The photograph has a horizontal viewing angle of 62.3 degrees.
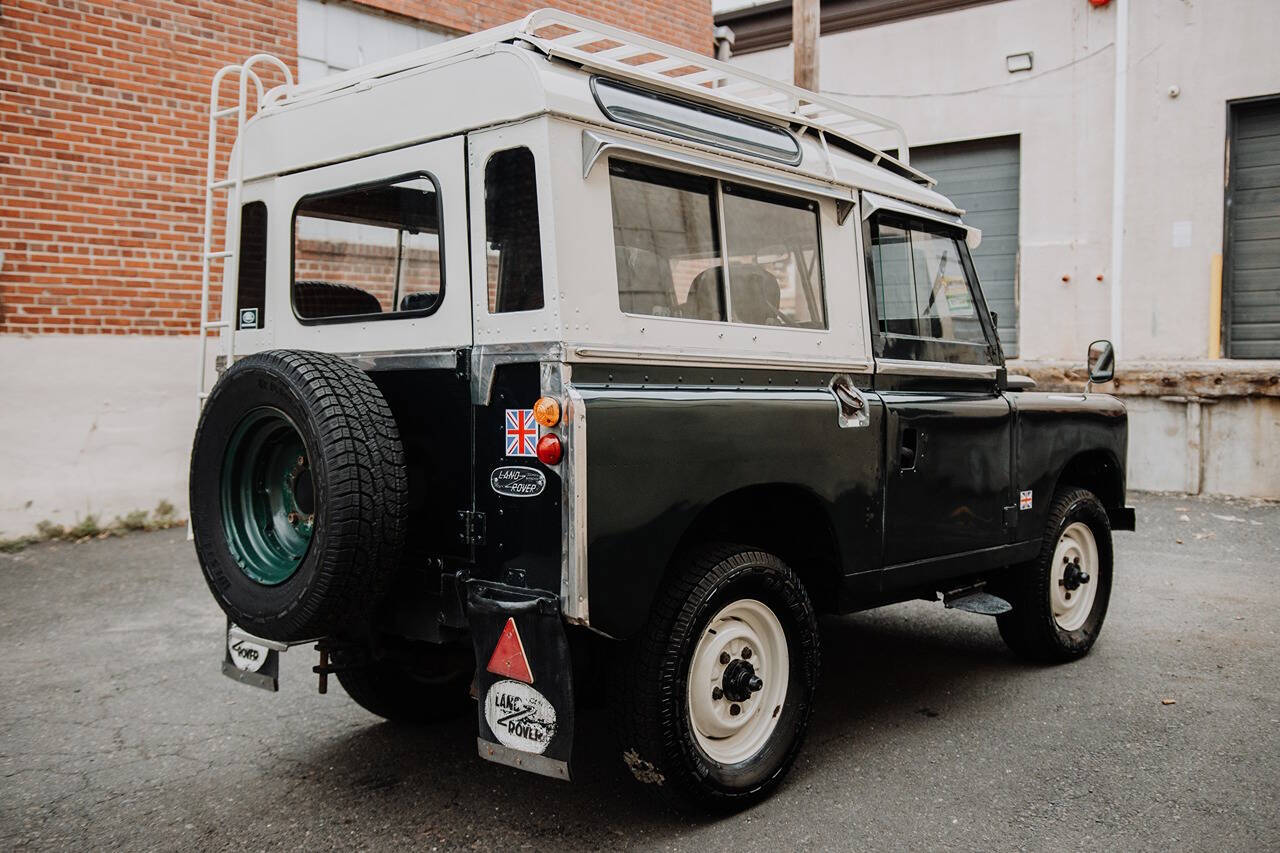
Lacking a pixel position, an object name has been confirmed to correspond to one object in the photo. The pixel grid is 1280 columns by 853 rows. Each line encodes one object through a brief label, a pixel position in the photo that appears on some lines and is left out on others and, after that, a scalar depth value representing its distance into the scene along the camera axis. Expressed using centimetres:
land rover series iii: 314
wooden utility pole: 918
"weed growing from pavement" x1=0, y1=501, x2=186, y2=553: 755
